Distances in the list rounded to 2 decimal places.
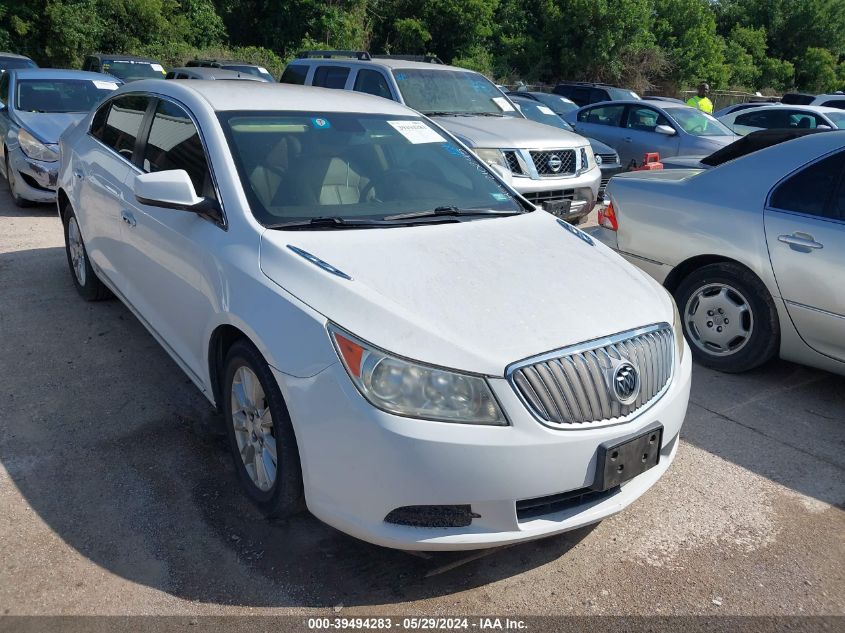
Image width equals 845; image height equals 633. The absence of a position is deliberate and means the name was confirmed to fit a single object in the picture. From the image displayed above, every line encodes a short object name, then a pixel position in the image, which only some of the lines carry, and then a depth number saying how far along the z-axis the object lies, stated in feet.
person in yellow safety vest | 53.14
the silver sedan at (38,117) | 28.07
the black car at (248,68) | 59.47
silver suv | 26.68
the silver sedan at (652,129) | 38.04
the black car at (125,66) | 52.60
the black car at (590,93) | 59.77
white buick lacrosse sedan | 8.44
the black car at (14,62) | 54.19
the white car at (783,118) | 40.88
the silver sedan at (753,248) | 14.30
